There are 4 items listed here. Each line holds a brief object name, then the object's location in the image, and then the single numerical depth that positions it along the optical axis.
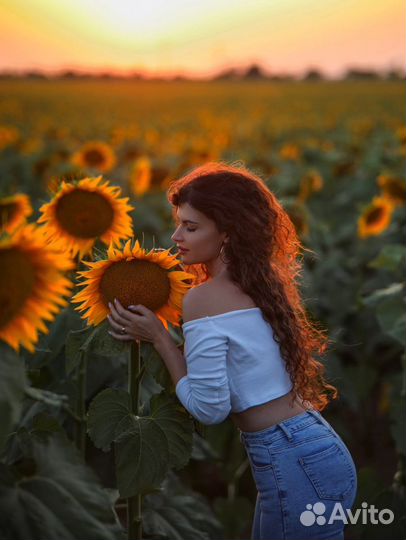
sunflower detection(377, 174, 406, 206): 5.31
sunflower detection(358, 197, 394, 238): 4.73
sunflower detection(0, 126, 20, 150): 8.66
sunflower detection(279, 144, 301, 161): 8.91
